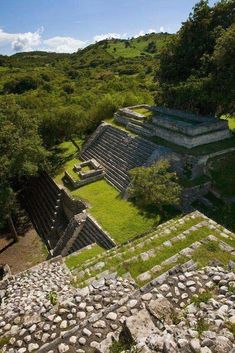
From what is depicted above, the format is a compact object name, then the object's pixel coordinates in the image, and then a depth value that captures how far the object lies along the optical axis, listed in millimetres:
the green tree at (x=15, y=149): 19688
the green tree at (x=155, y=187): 15492
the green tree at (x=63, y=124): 28578
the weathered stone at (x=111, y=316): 6975
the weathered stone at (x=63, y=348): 6574
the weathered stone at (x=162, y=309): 6484
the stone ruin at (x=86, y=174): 22148
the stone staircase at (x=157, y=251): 10203
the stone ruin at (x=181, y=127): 19700
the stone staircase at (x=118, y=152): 21147
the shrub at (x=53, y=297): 8903
